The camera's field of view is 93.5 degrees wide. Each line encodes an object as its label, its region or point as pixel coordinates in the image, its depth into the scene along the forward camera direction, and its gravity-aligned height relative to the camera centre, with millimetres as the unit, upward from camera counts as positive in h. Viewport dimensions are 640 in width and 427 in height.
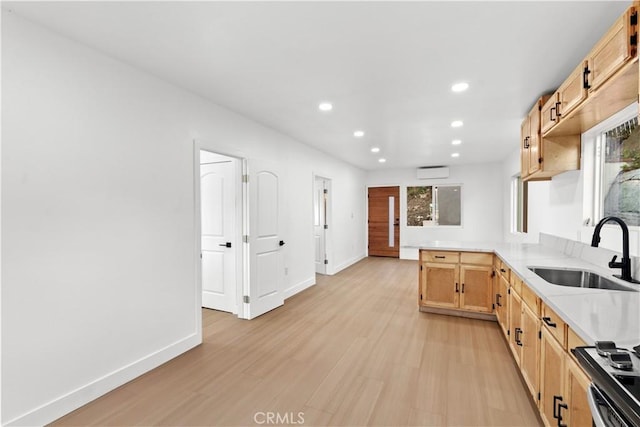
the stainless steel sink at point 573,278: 2128 -544
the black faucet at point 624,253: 1761 -293
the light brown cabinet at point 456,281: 3609 -918
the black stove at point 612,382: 782 -499
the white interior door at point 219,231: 3836 -288
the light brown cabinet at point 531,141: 2902 +692
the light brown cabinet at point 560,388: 1274 -871
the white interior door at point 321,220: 6258 -252
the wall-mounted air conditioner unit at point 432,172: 7516 +903
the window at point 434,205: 7730 +60
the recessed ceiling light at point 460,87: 2721 +1114
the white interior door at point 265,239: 3744 -414
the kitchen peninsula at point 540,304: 1310 -677
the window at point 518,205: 5262 +39
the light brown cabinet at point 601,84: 1470 +739
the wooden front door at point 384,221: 8266 -378
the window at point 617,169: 2191 +303
